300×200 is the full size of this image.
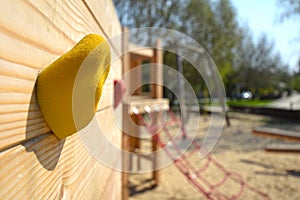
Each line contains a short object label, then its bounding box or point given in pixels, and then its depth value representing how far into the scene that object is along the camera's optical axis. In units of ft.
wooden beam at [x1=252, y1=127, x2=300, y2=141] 11.40
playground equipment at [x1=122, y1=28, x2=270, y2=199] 11.50
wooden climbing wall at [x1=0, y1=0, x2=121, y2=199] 1.01
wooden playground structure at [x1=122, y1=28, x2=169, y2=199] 10.57
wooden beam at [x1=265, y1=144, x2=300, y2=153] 12.44
